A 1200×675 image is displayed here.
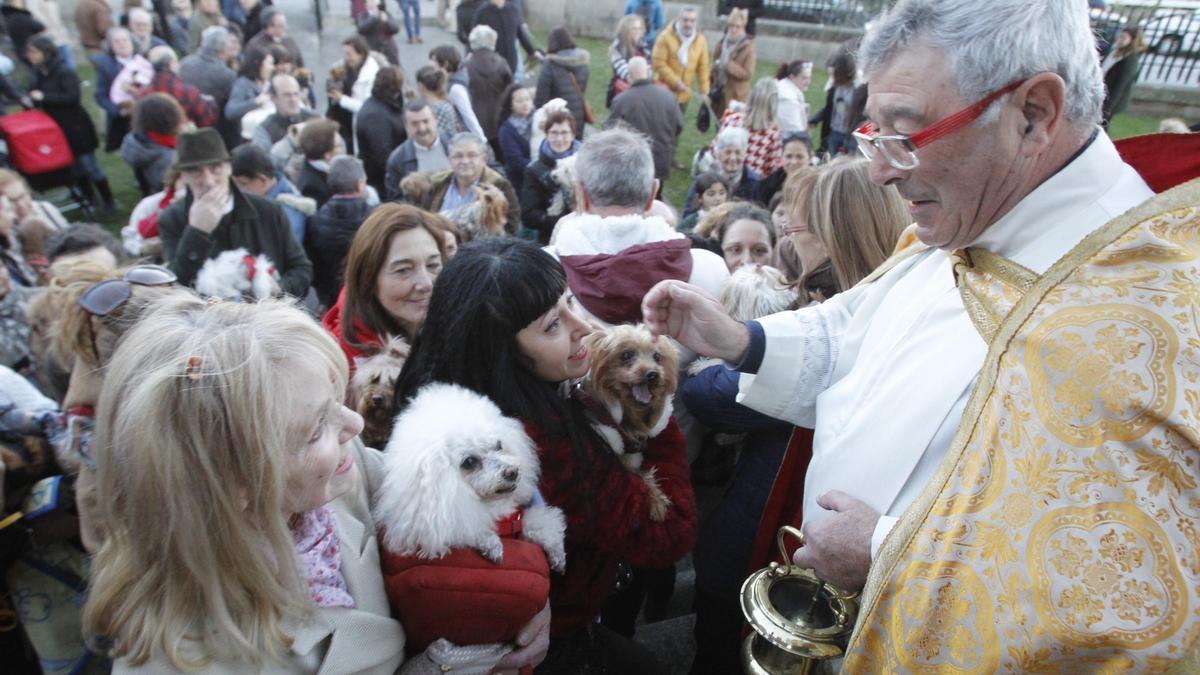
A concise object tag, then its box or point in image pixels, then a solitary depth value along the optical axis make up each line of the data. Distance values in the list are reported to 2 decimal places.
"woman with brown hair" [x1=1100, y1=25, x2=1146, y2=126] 8.69
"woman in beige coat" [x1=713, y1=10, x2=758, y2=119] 10.04
